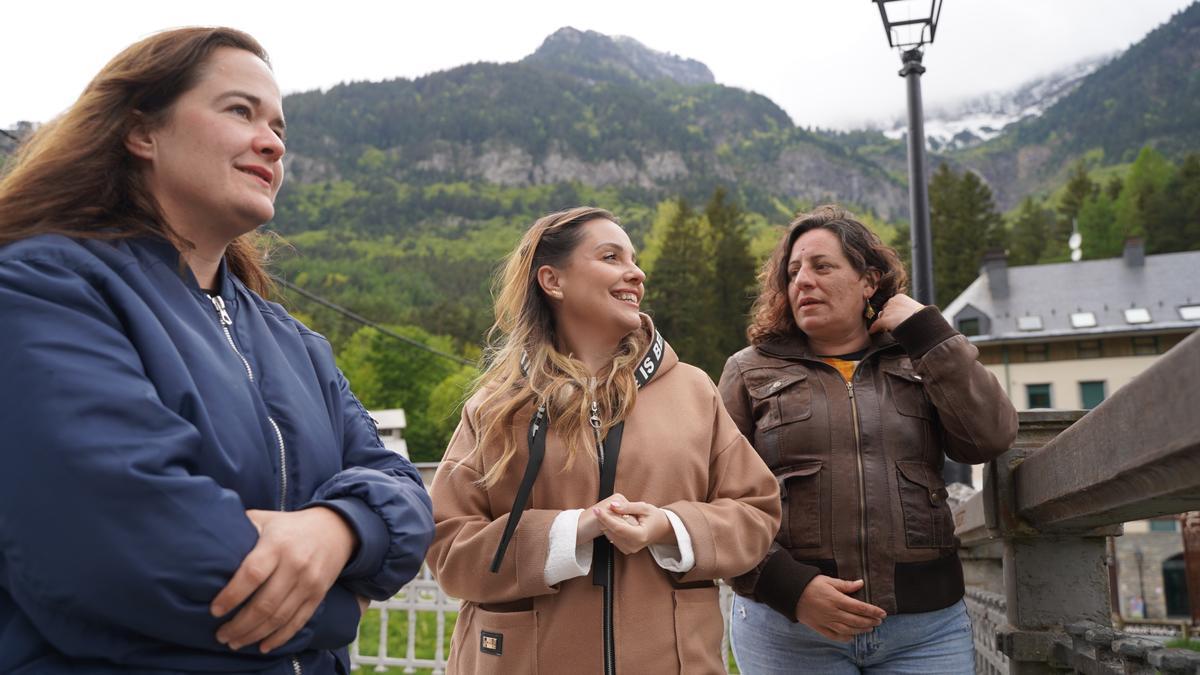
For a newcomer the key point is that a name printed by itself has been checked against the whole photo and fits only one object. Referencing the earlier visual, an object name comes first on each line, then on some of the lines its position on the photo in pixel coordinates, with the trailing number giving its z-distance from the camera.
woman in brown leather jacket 2.63
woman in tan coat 2.29
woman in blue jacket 1.29
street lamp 6.00
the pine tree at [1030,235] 67.38
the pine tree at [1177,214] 56.62
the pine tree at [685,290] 47.22
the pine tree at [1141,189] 61.25
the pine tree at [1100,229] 63.28
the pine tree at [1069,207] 67.50
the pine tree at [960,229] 55.19
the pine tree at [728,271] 48.12
